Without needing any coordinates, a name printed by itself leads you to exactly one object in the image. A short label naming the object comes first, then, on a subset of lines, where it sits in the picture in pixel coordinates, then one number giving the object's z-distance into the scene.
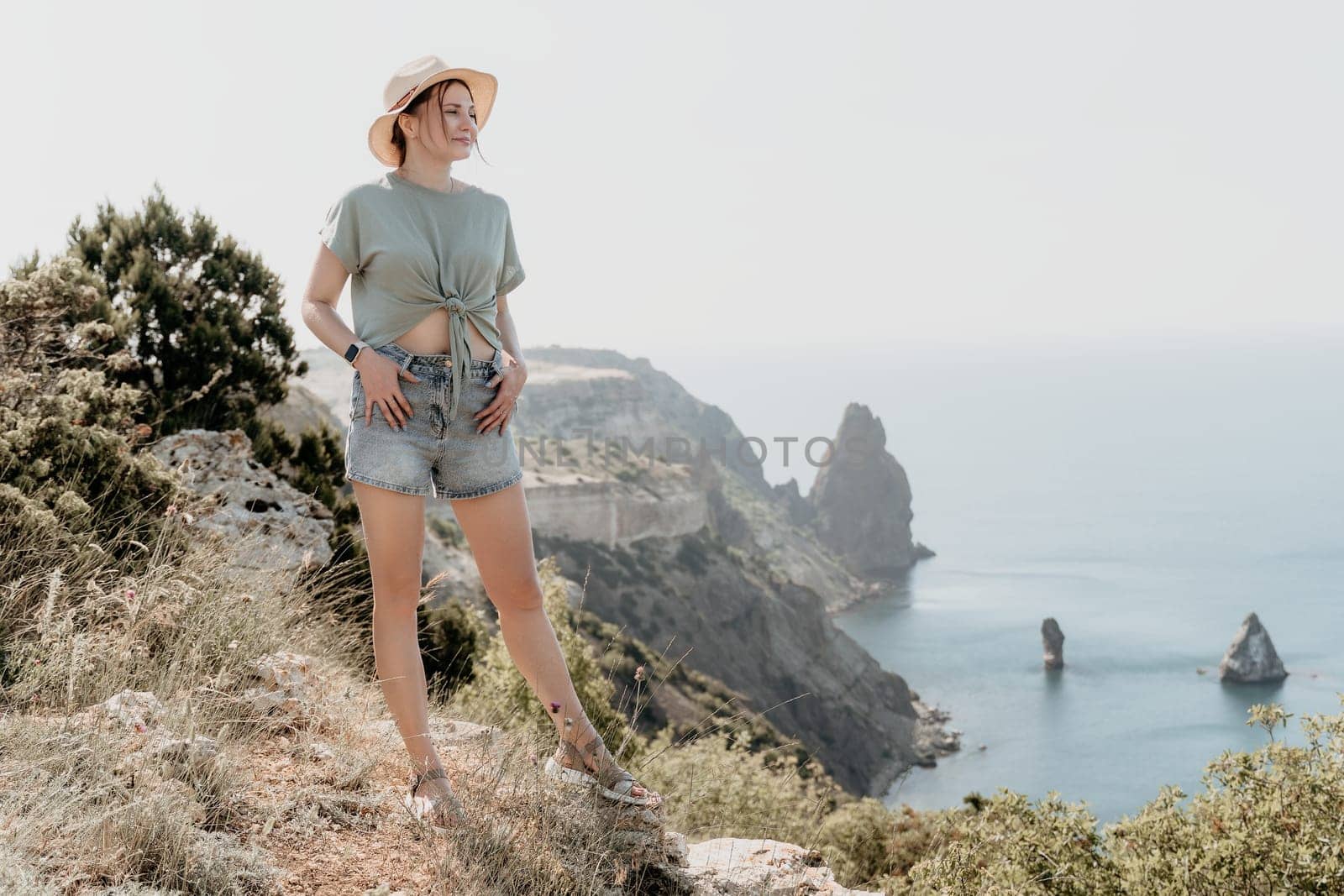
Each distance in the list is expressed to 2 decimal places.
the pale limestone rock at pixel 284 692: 3.23
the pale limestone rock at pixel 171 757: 2.54
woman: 2.44
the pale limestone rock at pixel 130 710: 2.72
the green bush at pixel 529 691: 8.08
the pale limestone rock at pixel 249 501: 5.55
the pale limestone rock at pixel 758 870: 3.03
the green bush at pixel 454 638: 8.96
